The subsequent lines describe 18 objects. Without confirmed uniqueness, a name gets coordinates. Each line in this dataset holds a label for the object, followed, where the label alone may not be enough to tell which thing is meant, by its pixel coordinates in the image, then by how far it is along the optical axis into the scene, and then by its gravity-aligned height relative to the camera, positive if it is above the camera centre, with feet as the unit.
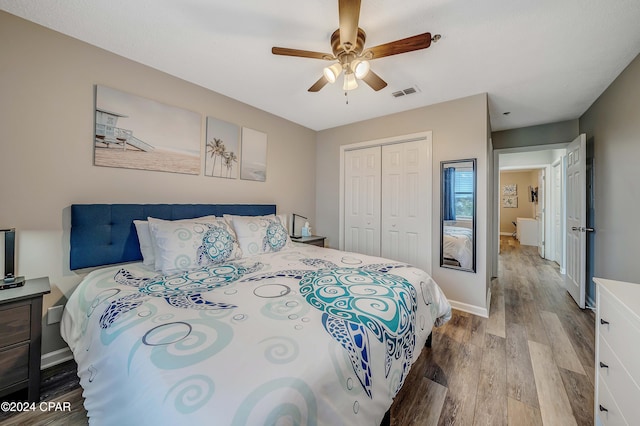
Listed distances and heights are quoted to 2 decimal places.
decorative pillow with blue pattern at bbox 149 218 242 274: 6.22 -0.85
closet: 10.53 +0.75
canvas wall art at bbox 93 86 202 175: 6.80 +2.47
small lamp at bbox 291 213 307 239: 12.79 -0.52
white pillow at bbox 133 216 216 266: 6.73 -0.87
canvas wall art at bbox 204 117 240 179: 9.14 +2.57
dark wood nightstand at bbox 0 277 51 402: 4.57 -2.51
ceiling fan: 4.66 +3.76
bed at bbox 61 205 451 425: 2.43 -1.66
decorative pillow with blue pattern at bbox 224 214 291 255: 7.94 -0.68
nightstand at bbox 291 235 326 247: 11.38 -1.22
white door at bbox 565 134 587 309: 9.57 +0.05
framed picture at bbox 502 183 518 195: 28.17 +3.34
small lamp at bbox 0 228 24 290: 5.28 -1.01
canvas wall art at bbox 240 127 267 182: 10.33 +2.60
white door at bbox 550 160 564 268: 16.53 +0.50
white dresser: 3.32 -2.08
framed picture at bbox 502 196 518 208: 28.30 +1.85
